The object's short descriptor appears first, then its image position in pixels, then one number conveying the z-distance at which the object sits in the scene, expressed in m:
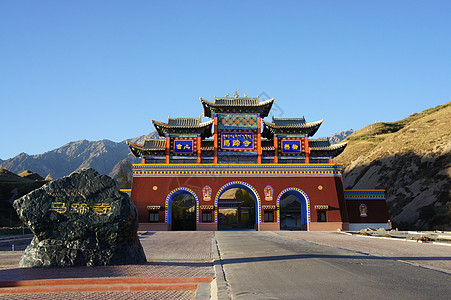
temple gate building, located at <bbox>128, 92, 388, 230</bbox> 36.06
